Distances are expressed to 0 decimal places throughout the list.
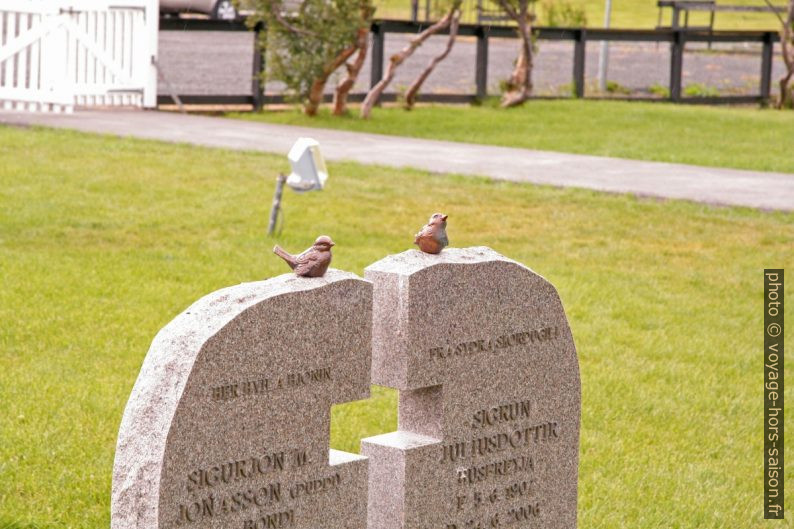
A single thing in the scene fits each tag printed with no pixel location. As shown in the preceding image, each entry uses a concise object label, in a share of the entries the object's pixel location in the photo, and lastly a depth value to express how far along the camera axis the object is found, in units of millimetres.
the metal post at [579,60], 24500
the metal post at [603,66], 25922
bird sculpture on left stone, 4078
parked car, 29372
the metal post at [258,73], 20234
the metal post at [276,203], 10062
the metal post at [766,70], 26234
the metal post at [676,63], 25422
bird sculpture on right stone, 4438
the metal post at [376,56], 21869
